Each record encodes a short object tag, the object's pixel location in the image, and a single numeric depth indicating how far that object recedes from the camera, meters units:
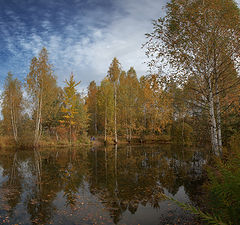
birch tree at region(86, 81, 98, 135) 43.22
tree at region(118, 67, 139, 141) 34.53
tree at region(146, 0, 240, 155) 7.62
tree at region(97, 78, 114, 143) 34.28
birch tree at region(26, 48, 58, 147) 24.81
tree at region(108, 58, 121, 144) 32.91
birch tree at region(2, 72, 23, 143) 26.18
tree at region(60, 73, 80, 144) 30.68
